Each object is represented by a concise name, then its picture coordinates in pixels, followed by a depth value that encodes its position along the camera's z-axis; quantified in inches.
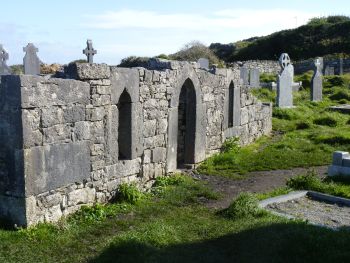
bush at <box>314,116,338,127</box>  651.9
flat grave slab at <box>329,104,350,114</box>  744.5
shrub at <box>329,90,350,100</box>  893.9
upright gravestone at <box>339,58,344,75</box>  1328.7
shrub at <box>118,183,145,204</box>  324.8
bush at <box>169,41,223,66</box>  1387.8
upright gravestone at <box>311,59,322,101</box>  861.2
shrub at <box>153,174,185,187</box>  370.3
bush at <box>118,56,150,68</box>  1255.5
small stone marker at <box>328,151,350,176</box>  381.1
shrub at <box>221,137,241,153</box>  491.5
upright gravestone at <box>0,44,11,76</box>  738.8
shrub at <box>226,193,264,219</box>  289.9
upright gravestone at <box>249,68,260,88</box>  973.8
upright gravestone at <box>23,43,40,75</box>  753.6
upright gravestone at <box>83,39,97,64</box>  632.4
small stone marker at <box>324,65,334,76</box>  1334.9
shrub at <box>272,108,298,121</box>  695.7
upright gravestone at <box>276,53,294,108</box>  757.3
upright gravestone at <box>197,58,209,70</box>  757.1
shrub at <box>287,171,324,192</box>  356.9
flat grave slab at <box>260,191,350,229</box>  290.6
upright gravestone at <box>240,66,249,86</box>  968.8
